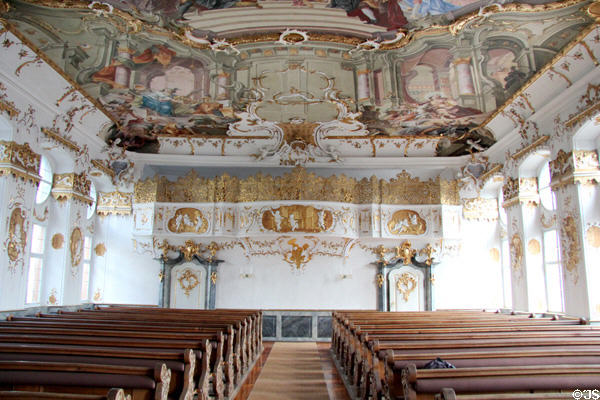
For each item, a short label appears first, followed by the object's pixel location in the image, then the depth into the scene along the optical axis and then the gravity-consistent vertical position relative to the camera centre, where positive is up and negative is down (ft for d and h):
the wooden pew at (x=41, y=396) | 11.64 -2.79
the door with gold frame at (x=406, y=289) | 55.01 -0.58
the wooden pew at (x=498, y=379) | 13.93 -2.85
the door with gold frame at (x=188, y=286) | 55.26 -0.29
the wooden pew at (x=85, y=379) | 14.47 -2.93
